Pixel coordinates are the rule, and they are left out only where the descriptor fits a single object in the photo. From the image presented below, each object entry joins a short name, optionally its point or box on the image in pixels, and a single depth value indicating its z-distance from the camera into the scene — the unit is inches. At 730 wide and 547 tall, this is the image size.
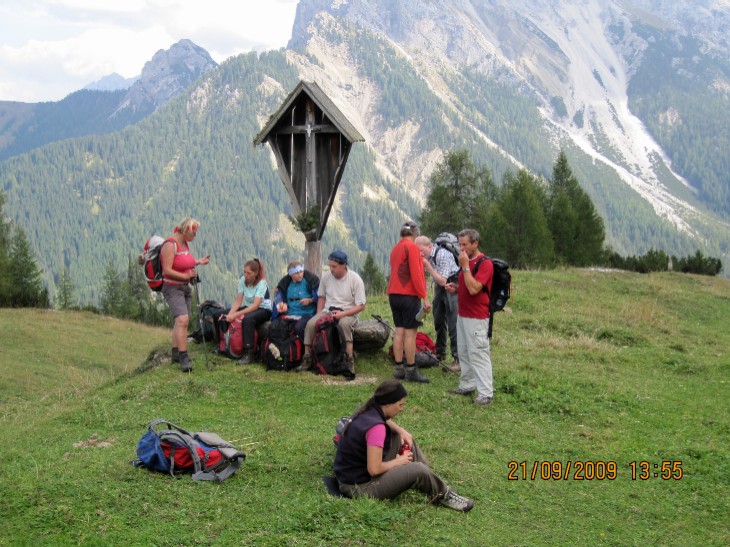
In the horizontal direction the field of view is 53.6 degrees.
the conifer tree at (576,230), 2119.8
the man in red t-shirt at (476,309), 390.0
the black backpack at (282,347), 457.4
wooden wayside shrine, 497.0
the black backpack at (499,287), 397.7
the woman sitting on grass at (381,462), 258.2
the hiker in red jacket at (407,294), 421.7
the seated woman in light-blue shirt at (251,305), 469.1
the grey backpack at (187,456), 281.3
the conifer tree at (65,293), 2910.2
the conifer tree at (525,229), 1962.4
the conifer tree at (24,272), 1982.3
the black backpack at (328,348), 447.5
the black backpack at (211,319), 494.9
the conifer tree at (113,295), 2984.7
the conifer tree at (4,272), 1760.3
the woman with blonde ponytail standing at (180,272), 432.8
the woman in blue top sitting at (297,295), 463.2
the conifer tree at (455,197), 2036.2
